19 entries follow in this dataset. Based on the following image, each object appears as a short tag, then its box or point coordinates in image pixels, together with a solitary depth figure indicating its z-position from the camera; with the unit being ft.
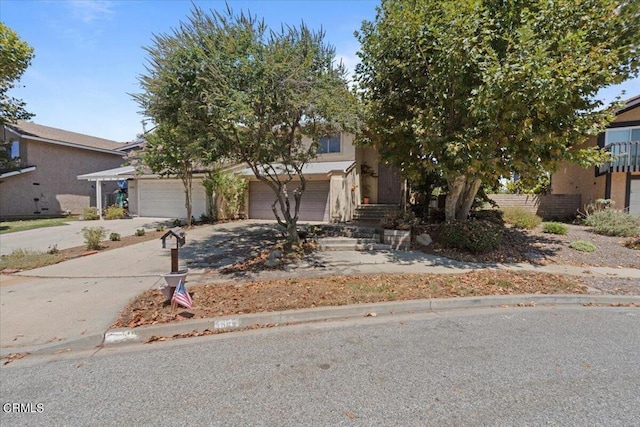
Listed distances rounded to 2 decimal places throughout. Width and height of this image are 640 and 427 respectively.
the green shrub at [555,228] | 36.58
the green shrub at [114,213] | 58.08
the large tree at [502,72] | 20.72
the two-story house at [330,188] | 42.65
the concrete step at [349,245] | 31.60
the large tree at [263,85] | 20.40
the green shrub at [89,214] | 57.52
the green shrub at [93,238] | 32.04
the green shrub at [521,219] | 40.47
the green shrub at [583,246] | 29.88
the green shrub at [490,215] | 39.88
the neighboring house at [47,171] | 63.10
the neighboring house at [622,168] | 46.32
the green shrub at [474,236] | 28.27
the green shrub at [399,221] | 33.06
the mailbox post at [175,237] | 16.33
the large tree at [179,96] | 20.56
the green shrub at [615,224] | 35.14
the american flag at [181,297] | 15.69
